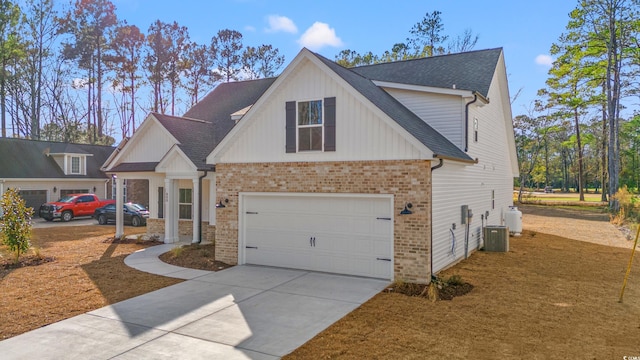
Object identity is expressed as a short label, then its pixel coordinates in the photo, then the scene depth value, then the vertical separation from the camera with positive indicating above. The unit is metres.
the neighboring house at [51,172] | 26.38 +0.50
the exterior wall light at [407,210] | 8.97 -0.72
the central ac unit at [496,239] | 13.48 -2.07
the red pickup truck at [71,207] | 24.67 -1.81
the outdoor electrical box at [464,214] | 11.87 -1.07
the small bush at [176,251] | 12.19 -2.27
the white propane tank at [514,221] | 17.47 -1.90
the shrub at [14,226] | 11.37 -1.39
